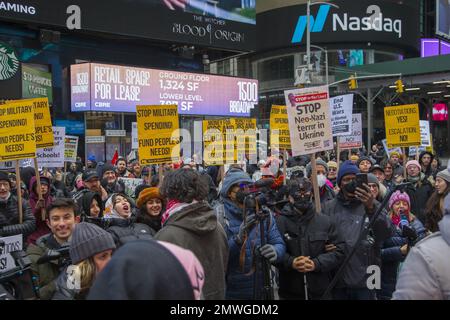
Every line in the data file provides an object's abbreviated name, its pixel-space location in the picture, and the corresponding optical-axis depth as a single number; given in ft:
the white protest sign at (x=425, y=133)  47.93
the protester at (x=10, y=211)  20.53
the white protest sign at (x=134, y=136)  48.85
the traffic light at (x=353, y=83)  91.71
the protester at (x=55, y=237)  12.32
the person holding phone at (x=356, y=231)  15.33
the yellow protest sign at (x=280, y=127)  34.93
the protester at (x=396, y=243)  17.42
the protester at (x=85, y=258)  9.74
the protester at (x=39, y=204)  20.72
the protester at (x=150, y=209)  16.56
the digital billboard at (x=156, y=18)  69.82
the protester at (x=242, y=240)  14.47
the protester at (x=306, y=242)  14.99
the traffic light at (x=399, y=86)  89.30
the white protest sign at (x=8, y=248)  16.29
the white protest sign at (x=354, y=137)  45.39
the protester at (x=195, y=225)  11.10
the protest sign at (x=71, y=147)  41.16
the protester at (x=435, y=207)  13.80
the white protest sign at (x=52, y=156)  32.76
